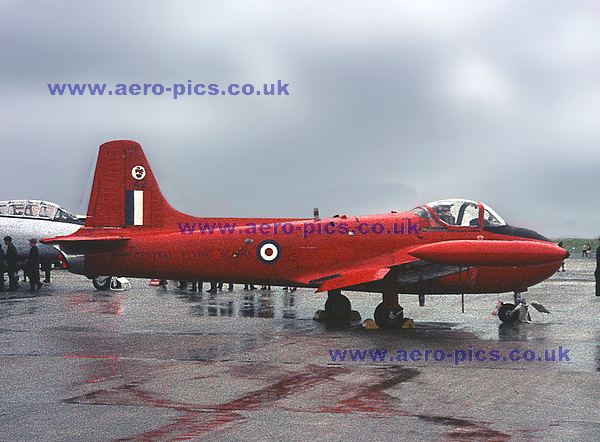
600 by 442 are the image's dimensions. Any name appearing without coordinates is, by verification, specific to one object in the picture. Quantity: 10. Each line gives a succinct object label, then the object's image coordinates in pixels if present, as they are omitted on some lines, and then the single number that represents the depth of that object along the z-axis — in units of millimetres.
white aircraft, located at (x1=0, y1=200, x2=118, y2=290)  28609
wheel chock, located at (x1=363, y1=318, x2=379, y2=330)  16766
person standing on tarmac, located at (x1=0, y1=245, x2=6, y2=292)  26578
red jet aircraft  16906
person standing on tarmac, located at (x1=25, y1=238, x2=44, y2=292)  27844
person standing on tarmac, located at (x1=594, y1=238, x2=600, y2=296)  24766
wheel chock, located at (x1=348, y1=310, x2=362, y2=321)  18766
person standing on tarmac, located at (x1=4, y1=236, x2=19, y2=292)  27500
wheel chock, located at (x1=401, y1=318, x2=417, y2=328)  16828
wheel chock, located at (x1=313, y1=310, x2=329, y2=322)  18536
